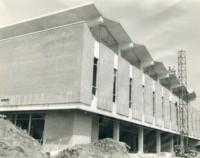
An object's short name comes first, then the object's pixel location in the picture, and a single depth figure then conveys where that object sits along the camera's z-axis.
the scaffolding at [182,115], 58.67
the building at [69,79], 26.81
